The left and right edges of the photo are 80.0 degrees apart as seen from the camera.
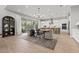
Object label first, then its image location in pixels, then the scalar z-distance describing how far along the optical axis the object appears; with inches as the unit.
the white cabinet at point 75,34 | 60.1
